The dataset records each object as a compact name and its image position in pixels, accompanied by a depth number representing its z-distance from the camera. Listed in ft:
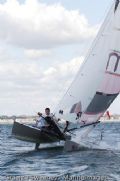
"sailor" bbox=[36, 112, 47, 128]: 83.35
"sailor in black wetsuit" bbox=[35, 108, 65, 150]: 82.74
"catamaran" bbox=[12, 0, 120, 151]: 79.71
